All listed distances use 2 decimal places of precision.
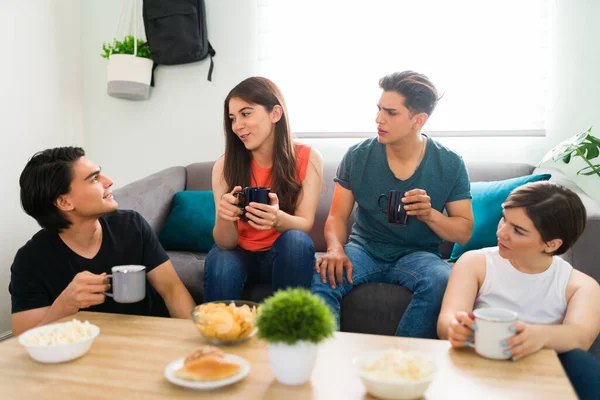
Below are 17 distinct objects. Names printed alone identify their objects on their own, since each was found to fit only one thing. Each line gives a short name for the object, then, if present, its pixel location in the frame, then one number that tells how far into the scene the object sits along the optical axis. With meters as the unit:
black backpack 3.02
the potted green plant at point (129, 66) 3.00
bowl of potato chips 1.18
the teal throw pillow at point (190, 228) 2.58
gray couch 1.83
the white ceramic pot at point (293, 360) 0.97
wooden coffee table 0.96
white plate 0.97
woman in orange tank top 1.80
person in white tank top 1.35
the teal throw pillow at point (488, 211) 2.22
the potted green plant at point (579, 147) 2.19
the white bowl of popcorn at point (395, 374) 0.91
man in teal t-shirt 1.87
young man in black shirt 1.54
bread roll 0.99
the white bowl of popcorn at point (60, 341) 1.10
